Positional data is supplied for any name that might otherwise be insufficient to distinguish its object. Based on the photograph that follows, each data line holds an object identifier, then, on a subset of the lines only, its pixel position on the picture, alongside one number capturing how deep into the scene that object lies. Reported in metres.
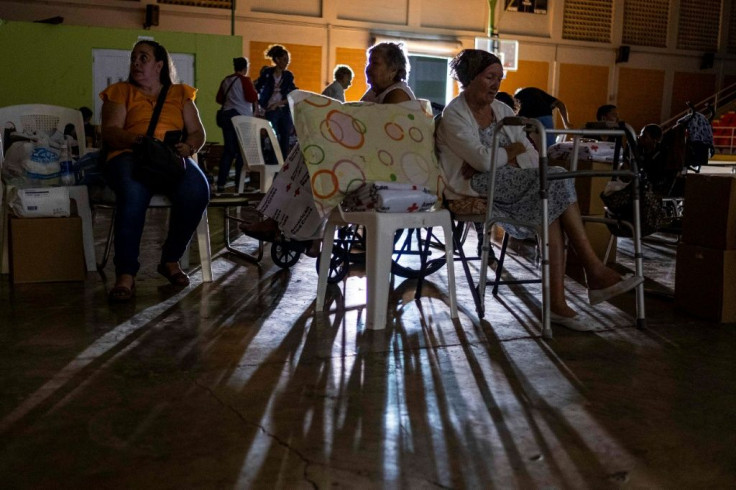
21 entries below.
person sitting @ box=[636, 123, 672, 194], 4.87
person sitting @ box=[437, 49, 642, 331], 3.47
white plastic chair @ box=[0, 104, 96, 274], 4.33
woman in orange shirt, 3.92
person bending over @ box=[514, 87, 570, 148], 6.98
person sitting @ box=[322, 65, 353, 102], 7.18
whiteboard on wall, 12.48
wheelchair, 4.21
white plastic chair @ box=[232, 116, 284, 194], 6.34
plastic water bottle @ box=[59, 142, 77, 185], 4.34
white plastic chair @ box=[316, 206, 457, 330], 3.25
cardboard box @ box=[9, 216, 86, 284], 4.07
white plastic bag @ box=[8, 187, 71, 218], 4.12
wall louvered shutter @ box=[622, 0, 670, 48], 16.61
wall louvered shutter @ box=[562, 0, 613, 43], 16.23
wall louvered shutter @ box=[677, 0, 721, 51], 16.97
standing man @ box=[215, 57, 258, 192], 8.83
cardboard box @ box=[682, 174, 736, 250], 3.54
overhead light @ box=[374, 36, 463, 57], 14.99
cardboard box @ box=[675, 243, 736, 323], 3.57
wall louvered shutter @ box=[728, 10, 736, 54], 17.25
